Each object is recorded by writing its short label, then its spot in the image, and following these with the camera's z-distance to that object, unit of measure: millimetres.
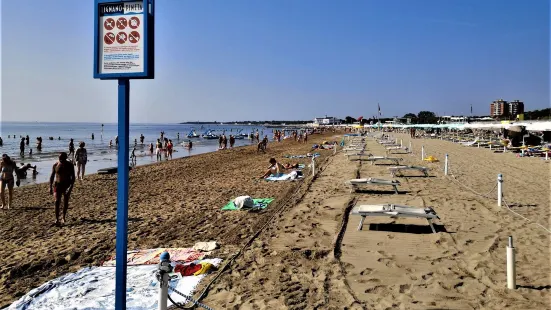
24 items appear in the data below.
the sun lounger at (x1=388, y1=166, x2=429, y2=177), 13598
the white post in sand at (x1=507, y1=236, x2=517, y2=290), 4477
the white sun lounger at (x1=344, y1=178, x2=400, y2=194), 10680
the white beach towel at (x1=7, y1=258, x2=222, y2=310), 4477
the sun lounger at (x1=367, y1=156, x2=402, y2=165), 17078
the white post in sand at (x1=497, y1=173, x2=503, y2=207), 9048
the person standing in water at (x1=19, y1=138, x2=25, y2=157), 33281
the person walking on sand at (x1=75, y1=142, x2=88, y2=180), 15711
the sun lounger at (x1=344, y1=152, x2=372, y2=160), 20175
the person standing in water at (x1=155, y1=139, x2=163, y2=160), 28656
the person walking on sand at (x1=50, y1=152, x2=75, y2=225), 8625
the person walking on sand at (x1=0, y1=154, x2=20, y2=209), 10081
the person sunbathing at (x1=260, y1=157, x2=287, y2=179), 15542
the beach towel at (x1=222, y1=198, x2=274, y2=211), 9633
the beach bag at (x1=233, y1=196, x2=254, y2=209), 9500
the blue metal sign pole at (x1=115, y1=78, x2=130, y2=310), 3357
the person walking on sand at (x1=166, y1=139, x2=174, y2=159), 28708
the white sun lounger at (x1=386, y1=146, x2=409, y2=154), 27166
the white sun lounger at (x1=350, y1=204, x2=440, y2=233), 6905
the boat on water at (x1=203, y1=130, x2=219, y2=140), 68300
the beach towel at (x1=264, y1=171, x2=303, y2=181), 14547
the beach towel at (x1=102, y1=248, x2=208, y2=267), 5849
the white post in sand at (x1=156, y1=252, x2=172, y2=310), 3240
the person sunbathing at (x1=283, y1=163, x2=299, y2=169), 18234
